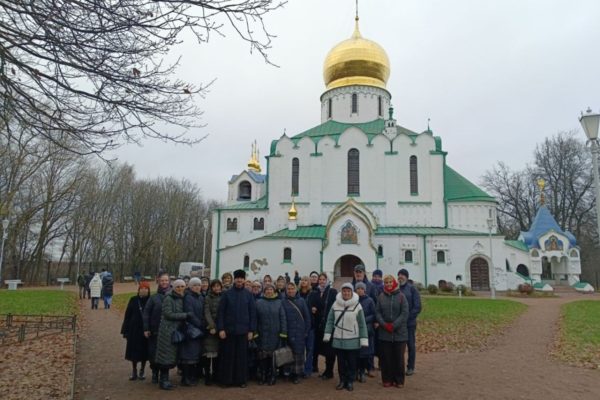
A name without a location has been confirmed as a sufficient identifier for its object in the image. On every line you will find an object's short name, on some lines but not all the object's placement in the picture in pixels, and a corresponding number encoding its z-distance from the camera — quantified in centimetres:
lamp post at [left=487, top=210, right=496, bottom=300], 2843
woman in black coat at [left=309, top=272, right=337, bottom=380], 795
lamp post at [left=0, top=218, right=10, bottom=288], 2560
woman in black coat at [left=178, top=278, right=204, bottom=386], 713
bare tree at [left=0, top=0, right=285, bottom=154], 541
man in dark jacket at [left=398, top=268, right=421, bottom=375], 810
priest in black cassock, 714
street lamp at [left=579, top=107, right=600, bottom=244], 901
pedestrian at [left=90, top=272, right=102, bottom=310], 1872
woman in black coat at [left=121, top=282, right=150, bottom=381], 768
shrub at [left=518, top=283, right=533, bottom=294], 2834
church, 3067
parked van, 4471
